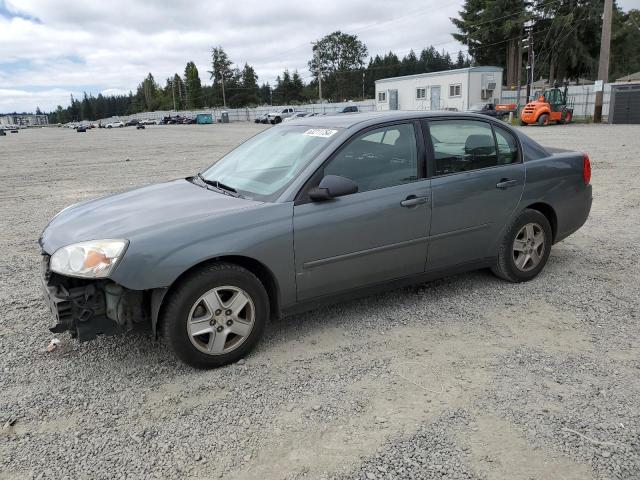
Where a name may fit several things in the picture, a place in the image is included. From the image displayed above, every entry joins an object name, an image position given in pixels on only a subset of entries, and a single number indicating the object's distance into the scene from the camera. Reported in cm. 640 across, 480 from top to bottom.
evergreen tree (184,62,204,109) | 12562
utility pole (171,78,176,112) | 12925
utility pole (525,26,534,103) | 3419
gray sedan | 314
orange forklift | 3003
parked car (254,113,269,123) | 6284
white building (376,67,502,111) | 4253
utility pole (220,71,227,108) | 10871
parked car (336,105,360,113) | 4809
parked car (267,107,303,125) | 5875
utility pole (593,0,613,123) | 2909
